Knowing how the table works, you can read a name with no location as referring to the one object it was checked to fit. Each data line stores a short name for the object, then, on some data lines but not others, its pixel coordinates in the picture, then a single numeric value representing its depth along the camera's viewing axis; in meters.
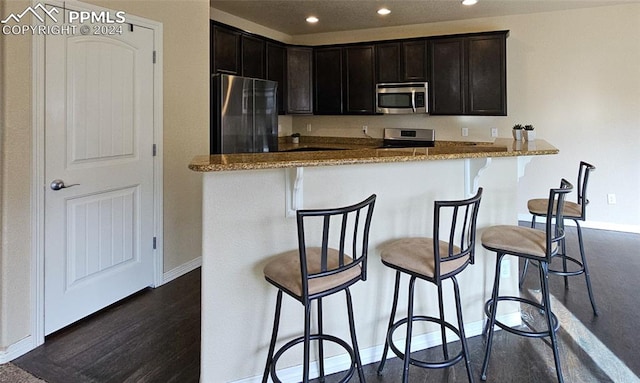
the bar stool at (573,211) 2.87
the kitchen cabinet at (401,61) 5.35
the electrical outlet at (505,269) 2.55
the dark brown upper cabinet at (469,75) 5.00
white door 2.47
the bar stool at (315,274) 1.58
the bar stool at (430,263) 1.81
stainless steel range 5.73
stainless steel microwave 5.36
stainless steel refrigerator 3.98
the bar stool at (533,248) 2.03
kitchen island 1.87
